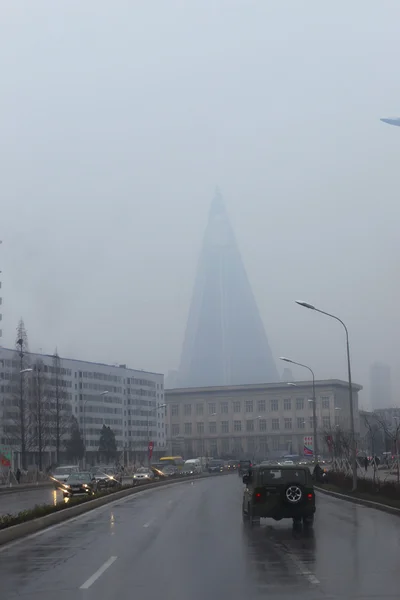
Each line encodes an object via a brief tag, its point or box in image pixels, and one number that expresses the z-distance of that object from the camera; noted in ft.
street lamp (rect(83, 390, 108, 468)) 408.01
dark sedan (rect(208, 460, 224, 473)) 335.26
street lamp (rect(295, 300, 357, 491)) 133.87
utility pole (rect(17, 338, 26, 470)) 265.75
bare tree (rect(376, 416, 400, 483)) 121.53
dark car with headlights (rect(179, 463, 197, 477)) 326.98
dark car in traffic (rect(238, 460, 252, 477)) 280.41
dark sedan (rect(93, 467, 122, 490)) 198.02
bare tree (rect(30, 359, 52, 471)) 277.23
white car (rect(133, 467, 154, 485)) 231.83
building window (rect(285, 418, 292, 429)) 532.69
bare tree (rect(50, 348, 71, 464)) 291.17
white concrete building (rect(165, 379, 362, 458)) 529.04
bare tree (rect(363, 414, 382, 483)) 224.20
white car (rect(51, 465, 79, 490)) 212.50
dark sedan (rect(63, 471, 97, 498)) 166.33
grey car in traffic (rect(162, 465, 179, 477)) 280.25
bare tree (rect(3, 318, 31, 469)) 271.69
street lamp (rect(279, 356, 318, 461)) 218.18
